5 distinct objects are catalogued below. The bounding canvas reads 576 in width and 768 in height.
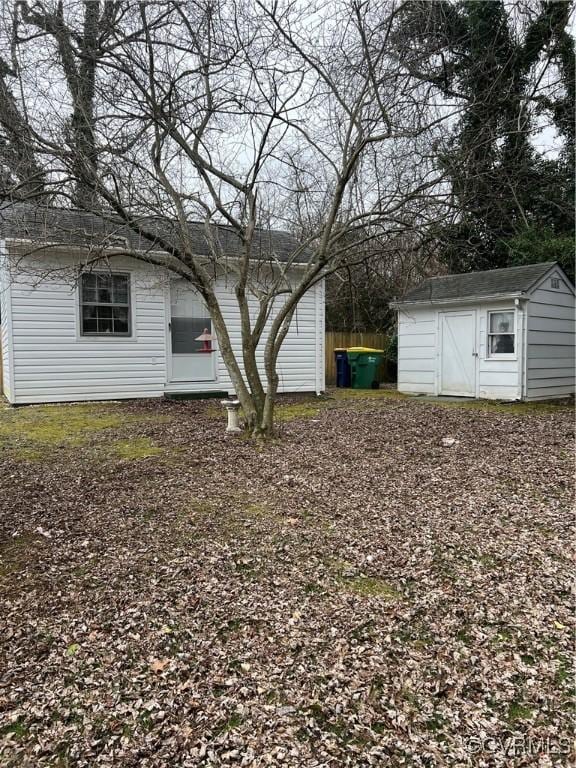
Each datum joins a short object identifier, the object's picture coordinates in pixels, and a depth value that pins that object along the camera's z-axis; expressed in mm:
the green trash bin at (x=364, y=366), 13578
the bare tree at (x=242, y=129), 5410
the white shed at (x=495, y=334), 10289
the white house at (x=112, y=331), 9195
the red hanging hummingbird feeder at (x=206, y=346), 10438
